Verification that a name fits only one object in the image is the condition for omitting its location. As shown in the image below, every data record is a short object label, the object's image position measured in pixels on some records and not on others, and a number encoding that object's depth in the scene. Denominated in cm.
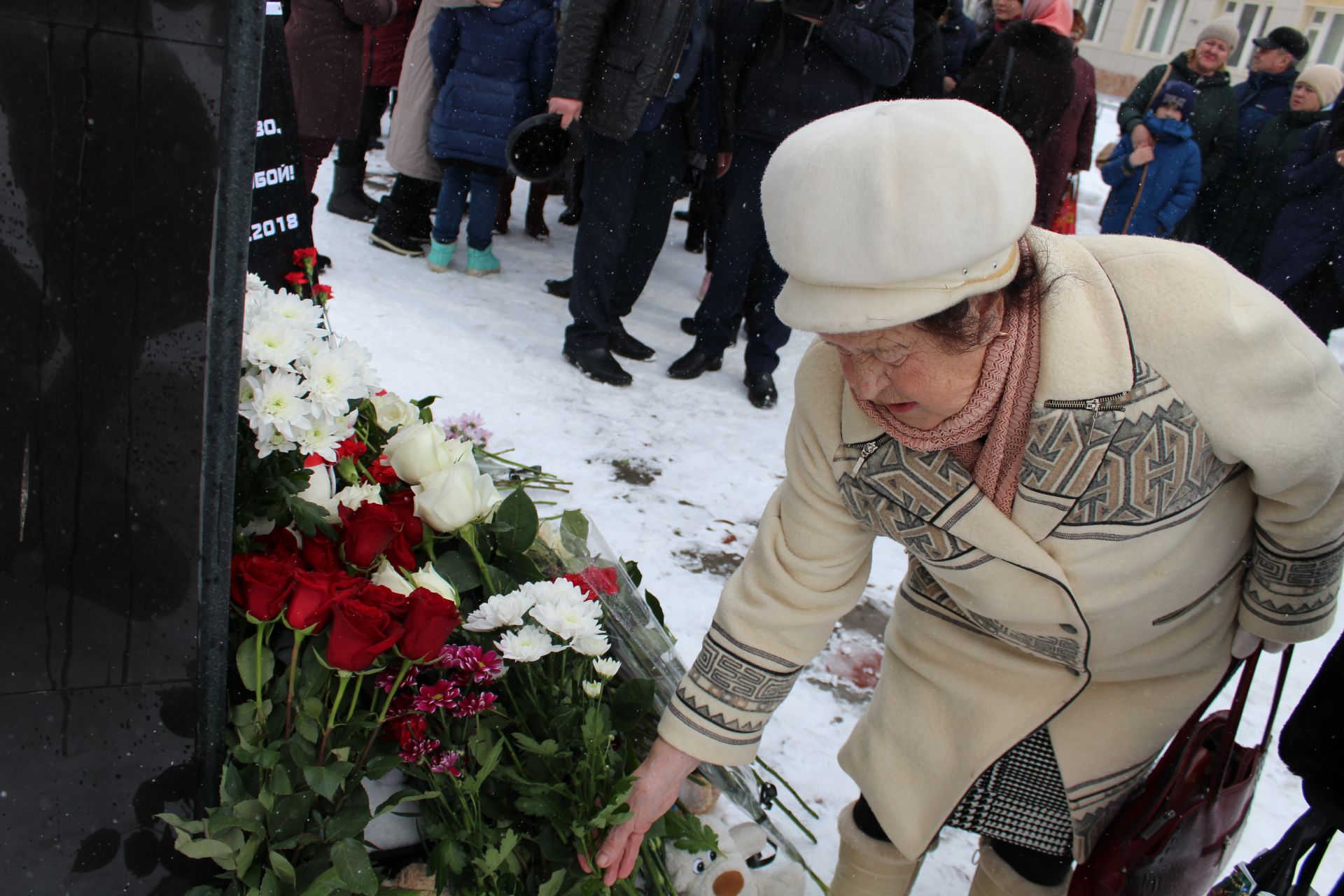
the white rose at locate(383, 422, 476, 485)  167
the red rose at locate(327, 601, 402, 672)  118
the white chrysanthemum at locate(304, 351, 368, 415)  136
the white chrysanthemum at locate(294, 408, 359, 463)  134
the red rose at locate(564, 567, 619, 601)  161
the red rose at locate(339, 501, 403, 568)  137
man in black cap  589
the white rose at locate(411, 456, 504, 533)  157
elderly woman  105
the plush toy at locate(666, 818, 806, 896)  156
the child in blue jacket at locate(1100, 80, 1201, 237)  580
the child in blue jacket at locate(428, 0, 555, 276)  467
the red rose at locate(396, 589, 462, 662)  122
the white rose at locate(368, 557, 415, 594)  141
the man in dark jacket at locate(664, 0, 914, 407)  375
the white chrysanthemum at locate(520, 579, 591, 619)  145
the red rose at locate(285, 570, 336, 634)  121
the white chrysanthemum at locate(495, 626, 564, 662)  139
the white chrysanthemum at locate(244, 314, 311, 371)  132
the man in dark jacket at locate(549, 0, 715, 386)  369
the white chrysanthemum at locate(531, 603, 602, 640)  142
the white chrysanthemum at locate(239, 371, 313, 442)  130
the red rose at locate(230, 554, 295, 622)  121
